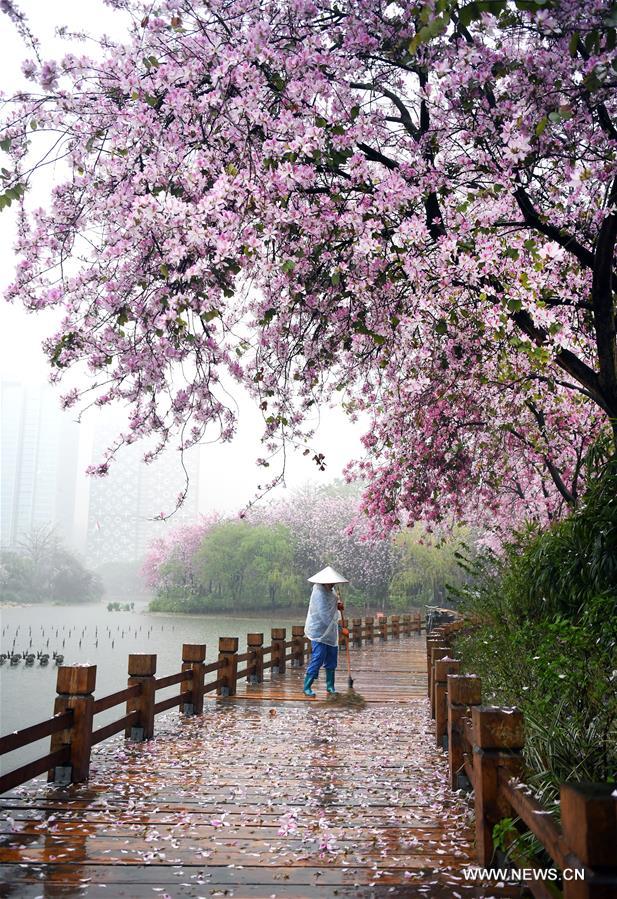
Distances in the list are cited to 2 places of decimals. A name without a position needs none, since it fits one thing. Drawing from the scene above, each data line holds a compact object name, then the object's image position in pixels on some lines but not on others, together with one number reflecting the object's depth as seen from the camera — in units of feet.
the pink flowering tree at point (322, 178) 14.34
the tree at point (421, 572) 101.91
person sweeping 29.19
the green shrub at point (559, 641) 10.61
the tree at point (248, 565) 125.39
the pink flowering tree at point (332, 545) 120.06
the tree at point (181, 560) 137.49
